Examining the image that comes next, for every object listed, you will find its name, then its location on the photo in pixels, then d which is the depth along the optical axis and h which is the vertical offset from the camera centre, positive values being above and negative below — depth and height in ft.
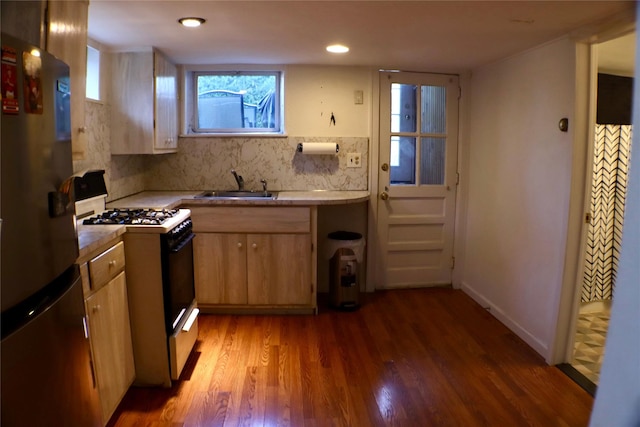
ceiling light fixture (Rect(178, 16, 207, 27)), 8.02 +2.60
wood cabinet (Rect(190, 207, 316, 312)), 11.32 -2.15
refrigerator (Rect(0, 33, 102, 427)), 3.46 -0.72
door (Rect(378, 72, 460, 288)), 13.29 -0.12
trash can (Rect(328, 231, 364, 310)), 12.10 -2.62
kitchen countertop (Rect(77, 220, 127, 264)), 6.21 -0.99
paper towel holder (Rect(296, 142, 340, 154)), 13.03 +0.63
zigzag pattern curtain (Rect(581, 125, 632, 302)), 11.91 -0.93
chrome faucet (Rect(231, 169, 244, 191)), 12.70 -0.28
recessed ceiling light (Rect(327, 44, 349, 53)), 10.21 +2.75
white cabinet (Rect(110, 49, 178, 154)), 10.47 +1.54
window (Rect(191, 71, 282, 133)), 13.24 +1.93
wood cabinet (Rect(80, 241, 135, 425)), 6.45 -2.33
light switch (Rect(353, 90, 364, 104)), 13.07 +2.07
